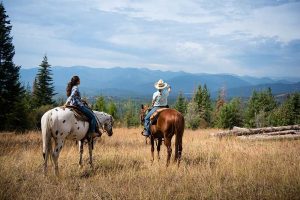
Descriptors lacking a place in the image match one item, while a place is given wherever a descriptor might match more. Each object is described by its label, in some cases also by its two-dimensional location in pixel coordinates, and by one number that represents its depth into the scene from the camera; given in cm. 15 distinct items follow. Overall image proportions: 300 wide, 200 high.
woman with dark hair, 998
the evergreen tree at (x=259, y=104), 5734
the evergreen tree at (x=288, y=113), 4794
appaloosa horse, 899
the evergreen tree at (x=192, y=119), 5212
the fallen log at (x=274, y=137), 1873
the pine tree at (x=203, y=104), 6462
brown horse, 1055
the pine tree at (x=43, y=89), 4119
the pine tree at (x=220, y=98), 7388
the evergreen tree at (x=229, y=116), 5025
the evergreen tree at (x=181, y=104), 6962
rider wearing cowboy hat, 1187
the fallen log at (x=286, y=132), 2040
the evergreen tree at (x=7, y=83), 2723
